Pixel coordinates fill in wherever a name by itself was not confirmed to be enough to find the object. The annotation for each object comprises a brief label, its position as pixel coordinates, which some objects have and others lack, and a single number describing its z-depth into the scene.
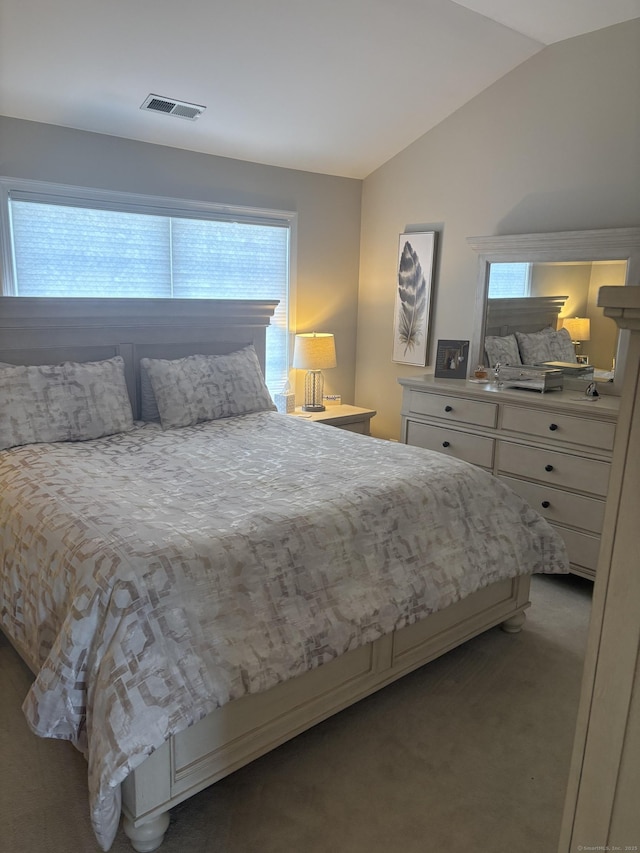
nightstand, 4.15
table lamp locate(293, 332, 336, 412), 4.25
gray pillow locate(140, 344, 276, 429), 3.33
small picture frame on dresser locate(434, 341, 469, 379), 3.97
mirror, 3.29
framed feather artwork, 4.29
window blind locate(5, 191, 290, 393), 3.29
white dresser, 3.07
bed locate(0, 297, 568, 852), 1.62
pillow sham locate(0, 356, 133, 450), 2.83
